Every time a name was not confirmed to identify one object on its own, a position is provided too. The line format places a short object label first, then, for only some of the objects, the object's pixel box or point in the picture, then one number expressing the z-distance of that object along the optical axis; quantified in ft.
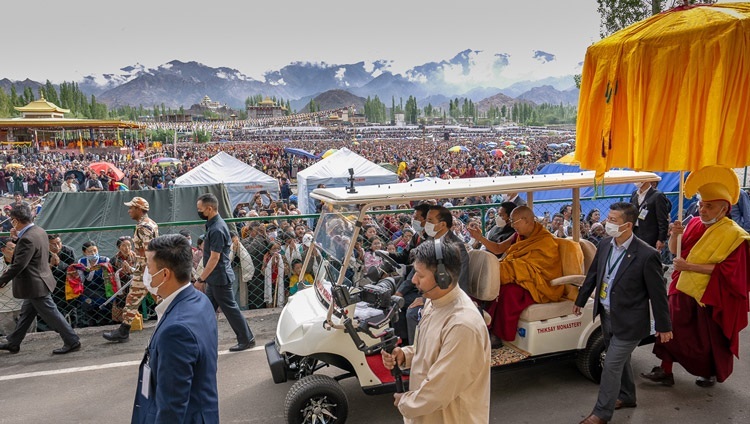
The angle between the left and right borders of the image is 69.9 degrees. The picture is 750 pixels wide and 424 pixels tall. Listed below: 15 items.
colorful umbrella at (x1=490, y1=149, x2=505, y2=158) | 118.40
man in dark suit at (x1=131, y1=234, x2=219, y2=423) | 8.20
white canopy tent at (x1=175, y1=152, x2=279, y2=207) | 55.72
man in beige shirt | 7.92
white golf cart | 13.75
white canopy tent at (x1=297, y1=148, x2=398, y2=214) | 52.37
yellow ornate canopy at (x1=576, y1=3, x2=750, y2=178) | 10.27
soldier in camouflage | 19.85
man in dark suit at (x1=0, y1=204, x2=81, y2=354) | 18.69
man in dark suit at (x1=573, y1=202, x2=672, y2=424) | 13.32
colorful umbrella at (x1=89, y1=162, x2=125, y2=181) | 78.12
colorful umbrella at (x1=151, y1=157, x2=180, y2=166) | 105.50
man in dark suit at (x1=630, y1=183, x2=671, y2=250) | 21.40
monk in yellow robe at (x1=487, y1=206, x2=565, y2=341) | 15.92
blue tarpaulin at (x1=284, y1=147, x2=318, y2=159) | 114.83
